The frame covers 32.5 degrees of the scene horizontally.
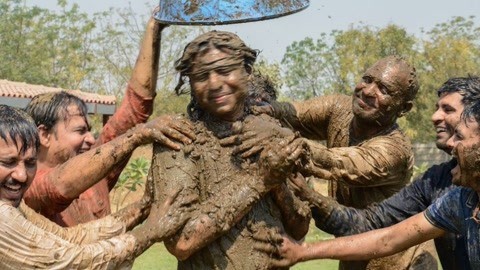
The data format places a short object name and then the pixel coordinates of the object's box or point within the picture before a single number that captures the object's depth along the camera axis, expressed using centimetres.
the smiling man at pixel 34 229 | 341
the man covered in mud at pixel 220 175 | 372
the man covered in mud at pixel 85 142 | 397
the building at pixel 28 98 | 1777
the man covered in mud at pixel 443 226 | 369
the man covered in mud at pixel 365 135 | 454
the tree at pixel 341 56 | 2889
